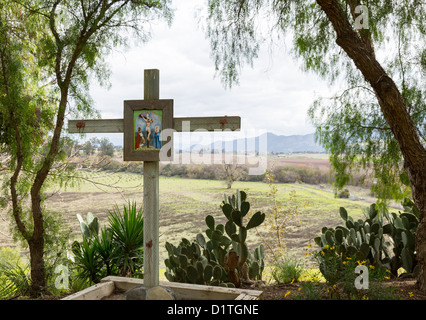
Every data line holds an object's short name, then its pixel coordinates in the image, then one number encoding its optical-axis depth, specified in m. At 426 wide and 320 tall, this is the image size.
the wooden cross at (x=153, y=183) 3.36
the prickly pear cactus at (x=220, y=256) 3.76
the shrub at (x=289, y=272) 4.20
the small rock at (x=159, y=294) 3.31
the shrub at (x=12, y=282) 4.30
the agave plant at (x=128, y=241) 4.43
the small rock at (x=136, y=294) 3.30
